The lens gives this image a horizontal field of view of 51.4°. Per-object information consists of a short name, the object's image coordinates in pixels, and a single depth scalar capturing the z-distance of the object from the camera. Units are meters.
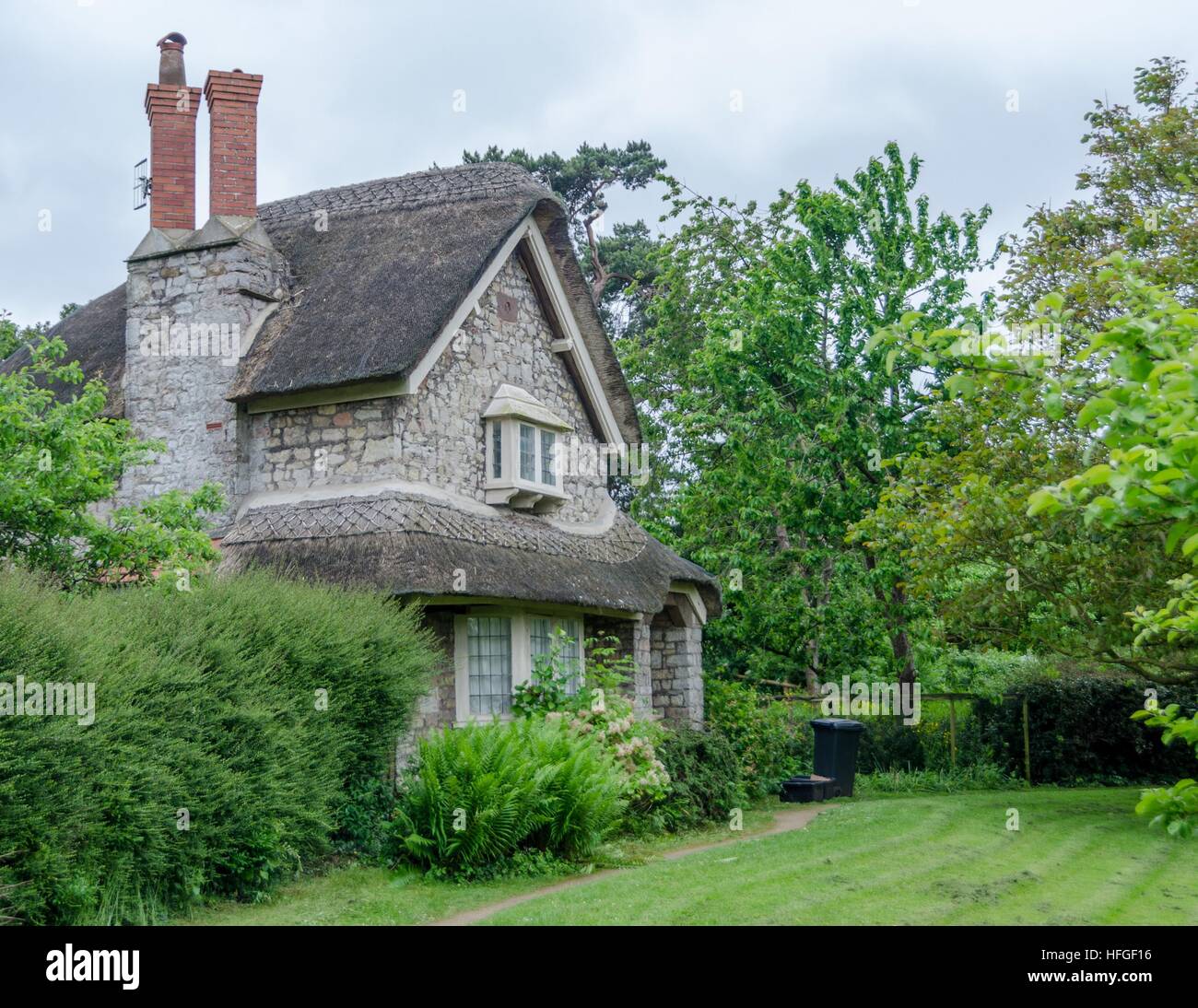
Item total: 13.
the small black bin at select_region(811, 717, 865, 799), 18.67
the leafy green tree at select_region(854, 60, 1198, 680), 14.64
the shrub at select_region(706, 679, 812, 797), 18.64
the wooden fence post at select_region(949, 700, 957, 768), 20.77
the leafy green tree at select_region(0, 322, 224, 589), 11.38
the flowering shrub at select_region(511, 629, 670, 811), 13.78
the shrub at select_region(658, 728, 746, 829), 15.04
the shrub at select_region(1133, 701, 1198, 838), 3.99
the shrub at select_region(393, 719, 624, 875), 11.11
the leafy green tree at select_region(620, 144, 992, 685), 21.28
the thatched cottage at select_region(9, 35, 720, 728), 14.45
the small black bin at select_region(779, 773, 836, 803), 18.14
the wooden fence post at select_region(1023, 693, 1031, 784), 20.58
